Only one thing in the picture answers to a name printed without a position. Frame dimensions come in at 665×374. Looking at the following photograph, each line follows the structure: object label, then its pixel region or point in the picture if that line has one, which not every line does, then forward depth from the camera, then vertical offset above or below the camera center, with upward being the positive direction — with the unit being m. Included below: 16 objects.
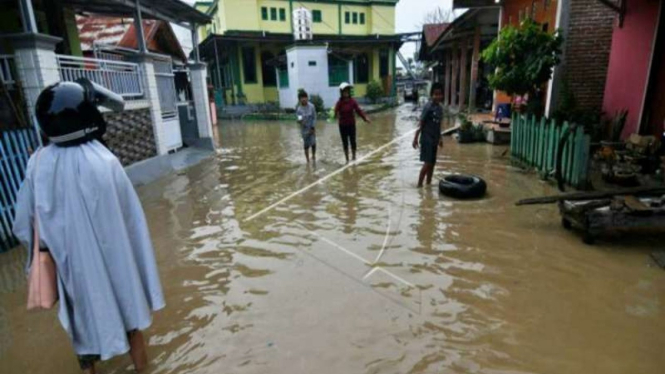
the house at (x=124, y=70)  5.71 +0.38
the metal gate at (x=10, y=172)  4.98 -0.97
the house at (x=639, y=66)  6.69 +0.10
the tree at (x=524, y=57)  7.59 +0.35
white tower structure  22.97 +3.34
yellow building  25.89 +2.64
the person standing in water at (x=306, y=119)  9.17 -0.81
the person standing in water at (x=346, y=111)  9.02 -0.66
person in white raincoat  2.19 -0.72
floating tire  6.00 -1.62
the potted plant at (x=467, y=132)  11.04 -1.48
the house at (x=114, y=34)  12.28 +1.88
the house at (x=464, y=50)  14.61 +1.47
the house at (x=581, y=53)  8.42 +0.43
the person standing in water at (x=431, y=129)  6.44 -0.81
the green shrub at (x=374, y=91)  26.77 -0.67
